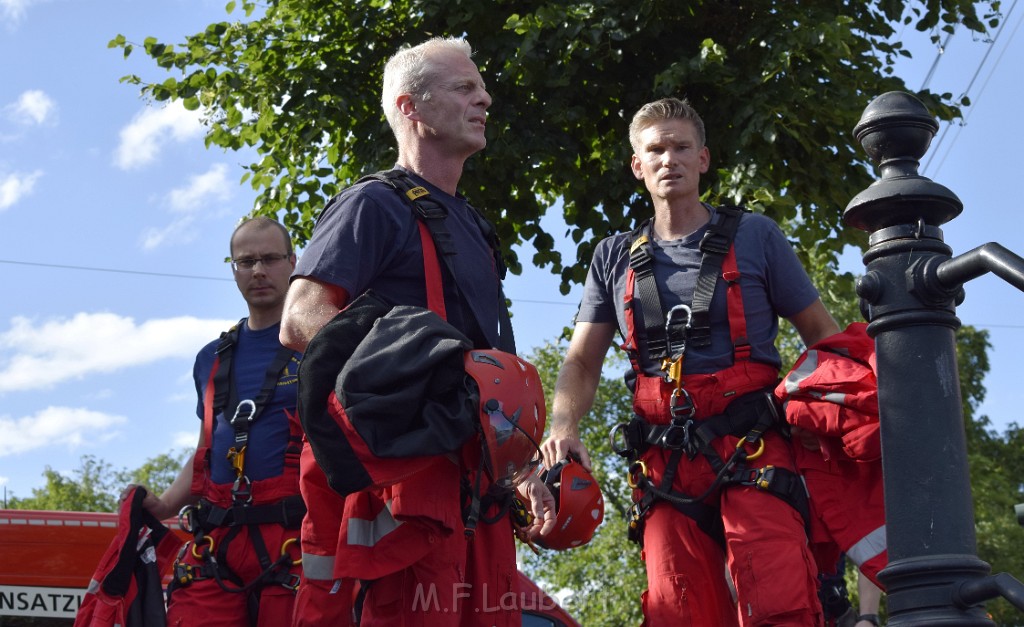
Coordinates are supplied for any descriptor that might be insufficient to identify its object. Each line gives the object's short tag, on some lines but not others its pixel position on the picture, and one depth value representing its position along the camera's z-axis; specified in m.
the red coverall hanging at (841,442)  4.17
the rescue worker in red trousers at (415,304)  3.41
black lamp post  2.72
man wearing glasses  5.31
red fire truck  7.29
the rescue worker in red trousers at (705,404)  4.34
